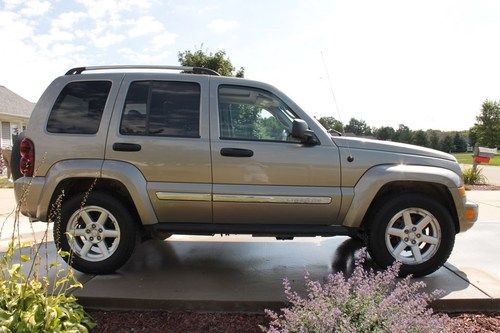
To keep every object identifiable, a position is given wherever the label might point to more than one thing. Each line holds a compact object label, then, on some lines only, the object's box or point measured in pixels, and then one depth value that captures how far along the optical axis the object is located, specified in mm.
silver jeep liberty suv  4211
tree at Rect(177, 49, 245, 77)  16797
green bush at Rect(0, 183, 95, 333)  2609
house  27047
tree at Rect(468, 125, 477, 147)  60047
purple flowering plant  2385
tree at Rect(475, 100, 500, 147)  55750
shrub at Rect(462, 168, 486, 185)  14359
